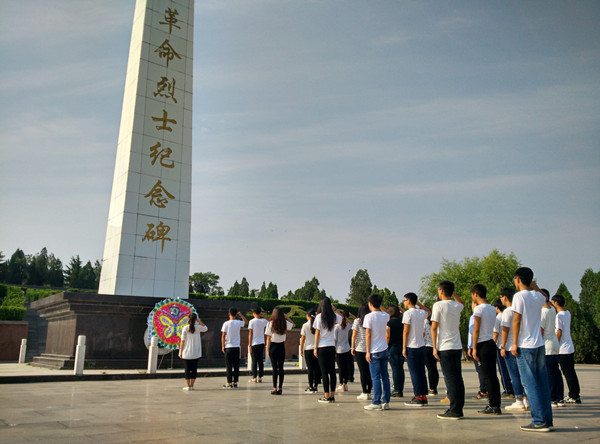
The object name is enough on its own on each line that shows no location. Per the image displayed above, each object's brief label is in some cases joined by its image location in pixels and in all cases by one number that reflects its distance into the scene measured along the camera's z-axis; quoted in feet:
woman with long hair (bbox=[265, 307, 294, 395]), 31.17
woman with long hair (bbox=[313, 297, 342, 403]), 26.84
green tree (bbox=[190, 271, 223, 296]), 254.88
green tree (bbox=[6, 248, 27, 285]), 263.08
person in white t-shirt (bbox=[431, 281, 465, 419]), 20.90
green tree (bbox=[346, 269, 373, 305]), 237.86
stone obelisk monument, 54.08
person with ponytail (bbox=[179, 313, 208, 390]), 33.68
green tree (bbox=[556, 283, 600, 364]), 95.88
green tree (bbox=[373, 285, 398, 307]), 191.11
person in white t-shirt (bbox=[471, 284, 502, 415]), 22.41
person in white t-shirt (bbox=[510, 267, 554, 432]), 18.66
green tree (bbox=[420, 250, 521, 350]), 103.71
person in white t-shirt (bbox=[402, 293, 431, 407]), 25.23
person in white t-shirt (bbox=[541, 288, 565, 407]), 24.95
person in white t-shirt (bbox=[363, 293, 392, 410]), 24.27
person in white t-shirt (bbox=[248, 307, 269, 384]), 36.65
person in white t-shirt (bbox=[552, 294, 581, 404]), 26.50
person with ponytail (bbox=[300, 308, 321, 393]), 31.63
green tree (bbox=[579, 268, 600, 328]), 146.10
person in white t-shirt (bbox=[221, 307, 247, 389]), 34.91
